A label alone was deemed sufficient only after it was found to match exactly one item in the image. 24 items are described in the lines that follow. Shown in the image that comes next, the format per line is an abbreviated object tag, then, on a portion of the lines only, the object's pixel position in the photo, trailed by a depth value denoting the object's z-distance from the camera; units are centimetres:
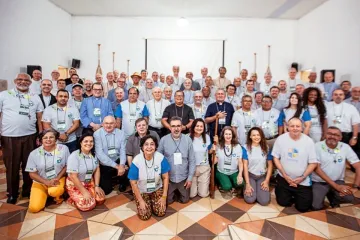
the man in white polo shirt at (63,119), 305
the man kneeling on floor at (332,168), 265
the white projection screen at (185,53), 770
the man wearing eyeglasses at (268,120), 354
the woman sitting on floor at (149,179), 246
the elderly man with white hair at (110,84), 517
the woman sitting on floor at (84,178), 262
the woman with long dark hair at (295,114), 333
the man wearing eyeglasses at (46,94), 335
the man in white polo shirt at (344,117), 348
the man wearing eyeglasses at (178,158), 283
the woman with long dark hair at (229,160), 303
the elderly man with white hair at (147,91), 491
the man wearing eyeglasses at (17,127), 271
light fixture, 662
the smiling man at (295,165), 266
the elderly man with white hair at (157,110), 366
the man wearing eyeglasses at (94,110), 338
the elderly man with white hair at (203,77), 585
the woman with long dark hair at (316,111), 337
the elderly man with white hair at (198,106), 385
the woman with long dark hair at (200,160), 304
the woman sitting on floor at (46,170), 260
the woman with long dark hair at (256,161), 292
